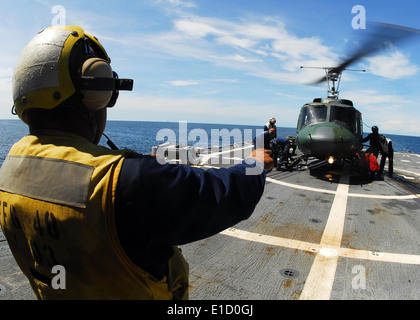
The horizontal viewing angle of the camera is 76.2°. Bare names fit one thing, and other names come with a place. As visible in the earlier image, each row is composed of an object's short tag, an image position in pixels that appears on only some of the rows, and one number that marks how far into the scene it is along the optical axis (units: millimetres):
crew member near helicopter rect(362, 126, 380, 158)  11180
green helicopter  9445
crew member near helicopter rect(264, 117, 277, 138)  10399
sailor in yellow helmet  1096
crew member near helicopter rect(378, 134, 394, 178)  10953
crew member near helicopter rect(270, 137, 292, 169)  10531
